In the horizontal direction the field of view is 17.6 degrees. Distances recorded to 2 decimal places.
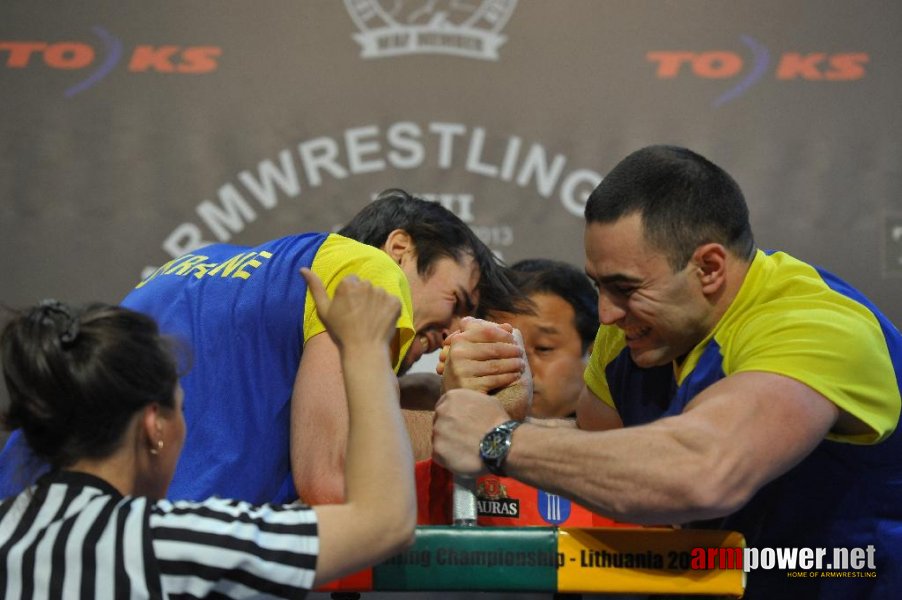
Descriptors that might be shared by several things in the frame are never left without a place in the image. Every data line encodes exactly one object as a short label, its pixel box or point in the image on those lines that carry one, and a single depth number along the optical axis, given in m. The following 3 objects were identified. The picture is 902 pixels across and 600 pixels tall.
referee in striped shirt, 3.06
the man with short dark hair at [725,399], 3.30
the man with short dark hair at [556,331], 4.57
